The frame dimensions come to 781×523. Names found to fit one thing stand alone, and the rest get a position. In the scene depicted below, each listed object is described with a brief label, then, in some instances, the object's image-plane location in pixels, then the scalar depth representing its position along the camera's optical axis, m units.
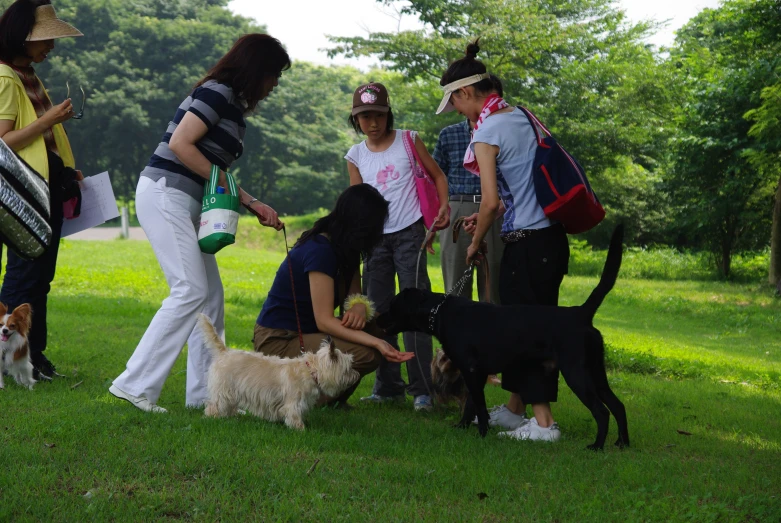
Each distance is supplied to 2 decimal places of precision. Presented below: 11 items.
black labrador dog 4.22
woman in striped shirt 4.51
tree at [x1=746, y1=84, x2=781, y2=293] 13.50
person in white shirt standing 5.43
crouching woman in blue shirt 4.59
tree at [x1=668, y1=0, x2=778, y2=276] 16.27
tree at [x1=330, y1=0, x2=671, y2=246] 24.95
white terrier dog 4.37
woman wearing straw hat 4.81
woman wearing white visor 4.55
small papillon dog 5.29
